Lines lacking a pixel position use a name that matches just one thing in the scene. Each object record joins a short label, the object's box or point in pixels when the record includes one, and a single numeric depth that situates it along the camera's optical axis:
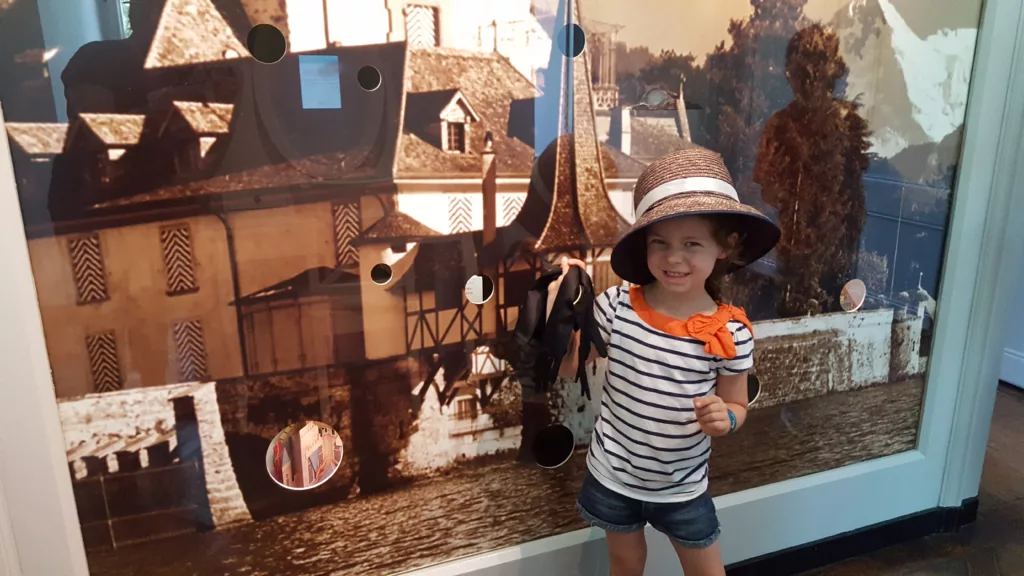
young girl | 0.86
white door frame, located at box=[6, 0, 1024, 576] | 0.92
